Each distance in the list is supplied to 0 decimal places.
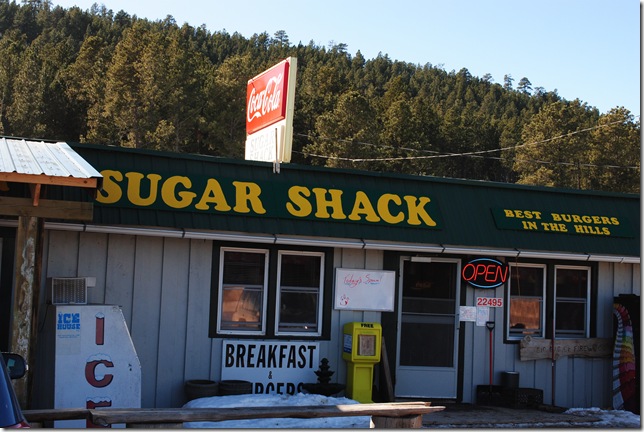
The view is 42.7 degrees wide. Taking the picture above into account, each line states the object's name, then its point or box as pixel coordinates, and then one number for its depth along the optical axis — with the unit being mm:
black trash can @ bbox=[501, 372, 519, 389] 12672
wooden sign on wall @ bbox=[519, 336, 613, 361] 12961
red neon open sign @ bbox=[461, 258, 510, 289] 12797
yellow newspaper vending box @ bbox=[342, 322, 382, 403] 11648
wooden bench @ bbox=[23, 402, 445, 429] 7219
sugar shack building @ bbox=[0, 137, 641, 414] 10953
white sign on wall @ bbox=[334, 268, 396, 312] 12133
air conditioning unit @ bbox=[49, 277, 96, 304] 10297
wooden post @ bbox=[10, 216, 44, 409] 8852
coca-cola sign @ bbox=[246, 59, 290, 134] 13769
